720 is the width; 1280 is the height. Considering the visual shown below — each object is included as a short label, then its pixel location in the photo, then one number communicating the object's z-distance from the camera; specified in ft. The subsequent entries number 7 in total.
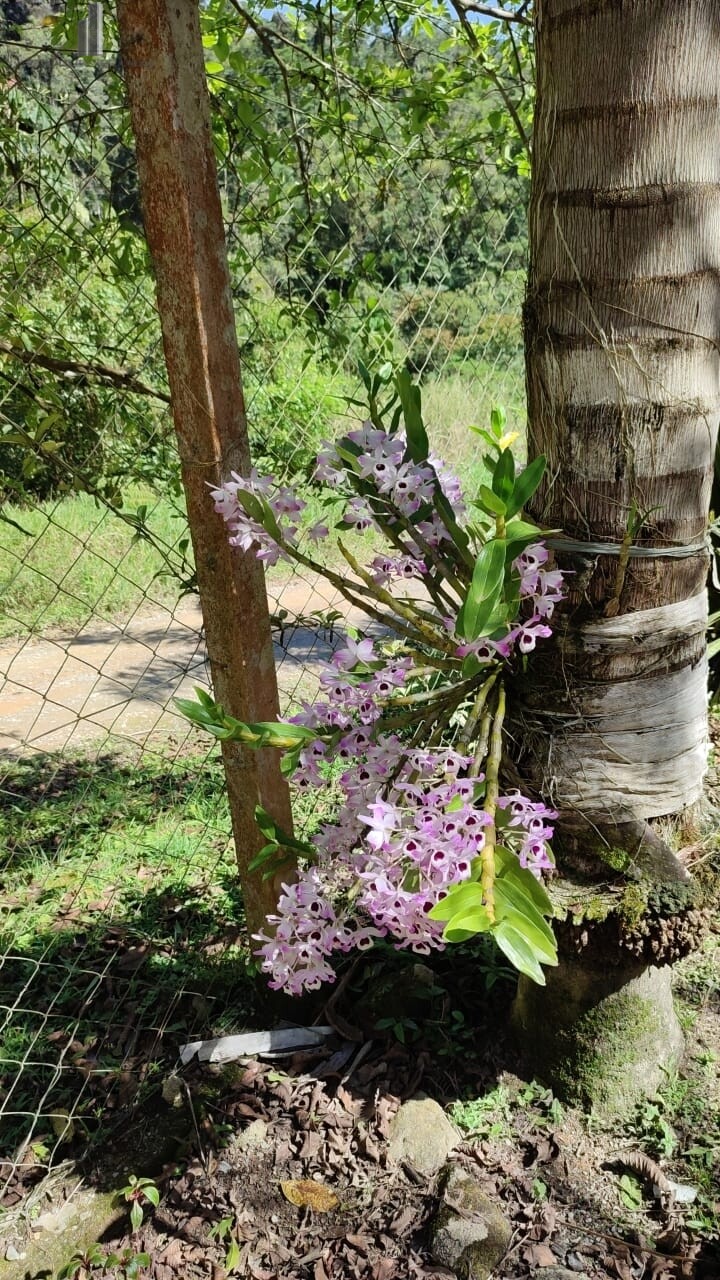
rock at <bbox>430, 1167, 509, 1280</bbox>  5.39
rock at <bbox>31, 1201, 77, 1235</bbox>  5.82
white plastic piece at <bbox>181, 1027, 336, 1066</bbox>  6.86
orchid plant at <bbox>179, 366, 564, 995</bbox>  4.09
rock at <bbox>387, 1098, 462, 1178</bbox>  6.08
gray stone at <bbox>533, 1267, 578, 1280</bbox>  5.30
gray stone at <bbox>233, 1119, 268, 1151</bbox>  6.28
